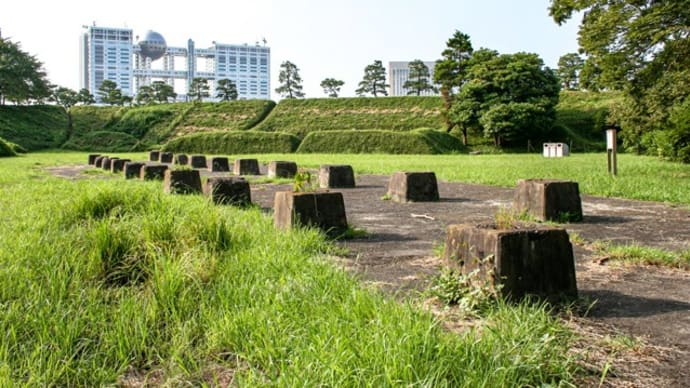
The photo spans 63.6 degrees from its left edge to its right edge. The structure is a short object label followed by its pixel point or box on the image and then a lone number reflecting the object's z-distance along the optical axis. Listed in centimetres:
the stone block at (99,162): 1912
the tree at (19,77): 5488
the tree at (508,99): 3778
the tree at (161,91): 7056
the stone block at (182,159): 2179
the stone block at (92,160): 2155
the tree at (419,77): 6575
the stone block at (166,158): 2322
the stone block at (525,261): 290
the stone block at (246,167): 1552
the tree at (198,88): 7100
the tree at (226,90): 7294
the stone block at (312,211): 498
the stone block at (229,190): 722
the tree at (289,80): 7350
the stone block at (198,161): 1994
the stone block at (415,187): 841
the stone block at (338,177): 1108
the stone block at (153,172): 1232
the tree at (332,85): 7156
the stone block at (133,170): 1331
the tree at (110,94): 6775
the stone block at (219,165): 1762
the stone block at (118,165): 1659
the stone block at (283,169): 1364
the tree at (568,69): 6378
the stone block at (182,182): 866
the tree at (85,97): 6956
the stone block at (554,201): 616
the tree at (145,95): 7031
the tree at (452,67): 4478
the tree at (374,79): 7007
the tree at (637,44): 1105
